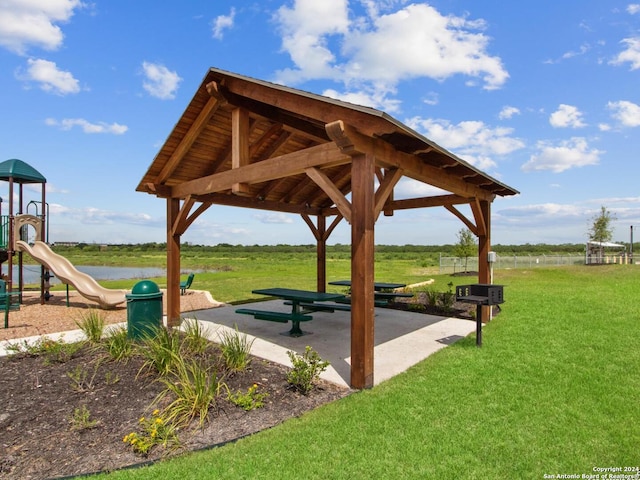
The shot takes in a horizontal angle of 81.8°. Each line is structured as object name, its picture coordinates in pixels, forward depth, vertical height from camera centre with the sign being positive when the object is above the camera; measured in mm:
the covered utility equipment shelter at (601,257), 28050 -910
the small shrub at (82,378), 4105 -1585
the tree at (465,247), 23812 -133
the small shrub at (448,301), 9261 -1450
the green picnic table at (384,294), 8703 -1169
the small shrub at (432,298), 9758 -1429
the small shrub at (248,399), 3738 -1602
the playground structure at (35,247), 10375 -121
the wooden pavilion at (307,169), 4285 +1231
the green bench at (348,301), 7150 -1217
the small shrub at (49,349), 5004 -1520
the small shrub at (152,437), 3002 -1636
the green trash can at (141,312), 5949 -1132
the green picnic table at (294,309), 6210 -1170
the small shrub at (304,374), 4152 -1485
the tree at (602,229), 30406 +1391
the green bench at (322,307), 6860 -1225
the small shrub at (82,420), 3355 -1649
